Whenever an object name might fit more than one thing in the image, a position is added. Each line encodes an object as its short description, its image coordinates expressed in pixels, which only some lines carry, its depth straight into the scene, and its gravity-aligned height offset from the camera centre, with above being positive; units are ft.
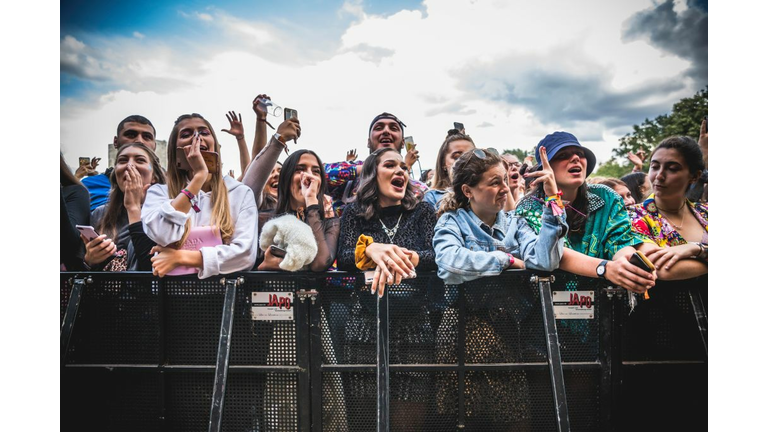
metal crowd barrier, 7.77 -2.39
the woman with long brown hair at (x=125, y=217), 9.03 +0.03
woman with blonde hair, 8.17 +0.12
